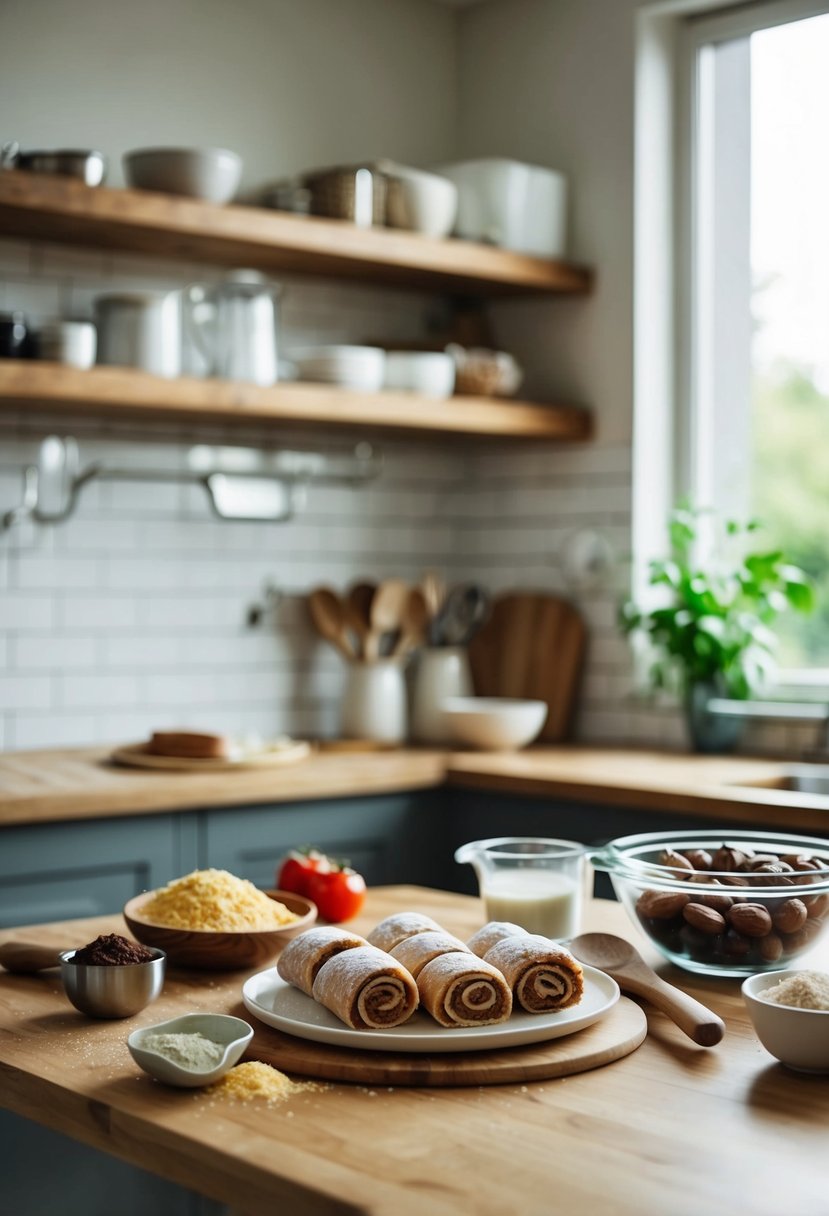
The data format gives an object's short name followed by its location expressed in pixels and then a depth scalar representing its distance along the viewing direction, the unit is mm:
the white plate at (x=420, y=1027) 1474
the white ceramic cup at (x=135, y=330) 3590
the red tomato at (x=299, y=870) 2143
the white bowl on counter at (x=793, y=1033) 1436
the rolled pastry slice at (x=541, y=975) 1555
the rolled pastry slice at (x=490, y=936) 1637
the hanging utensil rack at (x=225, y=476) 3797
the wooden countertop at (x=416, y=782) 3076
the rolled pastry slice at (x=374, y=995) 1507
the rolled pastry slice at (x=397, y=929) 1667
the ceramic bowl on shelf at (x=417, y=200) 4039
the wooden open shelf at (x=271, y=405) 3379
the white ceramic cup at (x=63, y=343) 3418
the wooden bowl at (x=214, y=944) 1815
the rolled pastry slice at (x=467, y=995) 1507
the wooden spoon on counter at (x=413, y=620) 4262
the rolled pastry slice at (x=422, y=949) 1572
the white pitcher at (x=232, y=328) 3732
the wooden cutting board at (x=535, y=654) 4312
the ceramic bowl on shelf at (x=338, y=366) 3840
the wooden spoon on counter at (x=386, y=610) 4199
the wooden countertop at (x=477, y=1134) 1161
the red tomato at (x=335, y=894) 2117
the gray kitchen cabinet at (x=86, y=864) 3029
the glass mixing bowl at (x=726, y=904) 1721
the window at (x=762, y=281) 4023
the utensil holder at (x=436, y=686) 4273
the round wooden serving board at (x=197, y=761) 3430
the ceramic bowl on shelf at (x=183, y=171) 3564
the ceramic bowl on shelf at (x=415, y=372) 4023
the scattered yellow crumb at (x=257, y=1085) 1392
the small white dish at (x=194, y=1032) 1397
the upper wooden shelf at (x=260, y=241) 3410
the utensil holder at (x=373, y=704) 4145
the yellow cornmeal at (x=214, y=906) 1846
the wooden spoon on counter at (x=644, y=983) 1541
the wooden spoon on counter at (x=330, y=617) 4242
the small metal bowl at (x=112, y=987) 1634
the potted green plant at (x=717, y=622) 3896
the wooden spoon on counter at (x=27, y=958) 1874
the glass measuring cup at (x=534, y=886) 1964
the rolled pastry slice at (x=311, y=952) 1616
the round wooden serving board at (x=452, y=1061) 1436
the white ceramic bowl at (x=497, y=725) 3930
